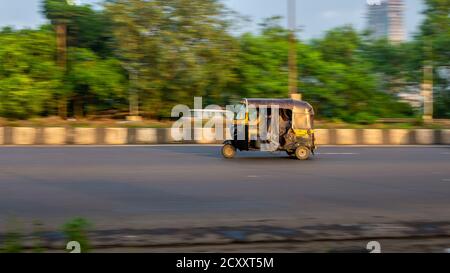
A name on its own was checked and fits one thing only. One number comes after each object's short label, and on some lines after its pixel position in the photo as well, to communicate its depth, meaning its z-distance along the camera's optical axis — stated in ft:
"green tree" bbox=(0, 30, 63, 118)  82.23
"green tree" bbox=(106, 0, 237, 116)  87.04
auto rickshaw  52.85
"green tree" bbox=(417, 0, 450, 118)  107.65
